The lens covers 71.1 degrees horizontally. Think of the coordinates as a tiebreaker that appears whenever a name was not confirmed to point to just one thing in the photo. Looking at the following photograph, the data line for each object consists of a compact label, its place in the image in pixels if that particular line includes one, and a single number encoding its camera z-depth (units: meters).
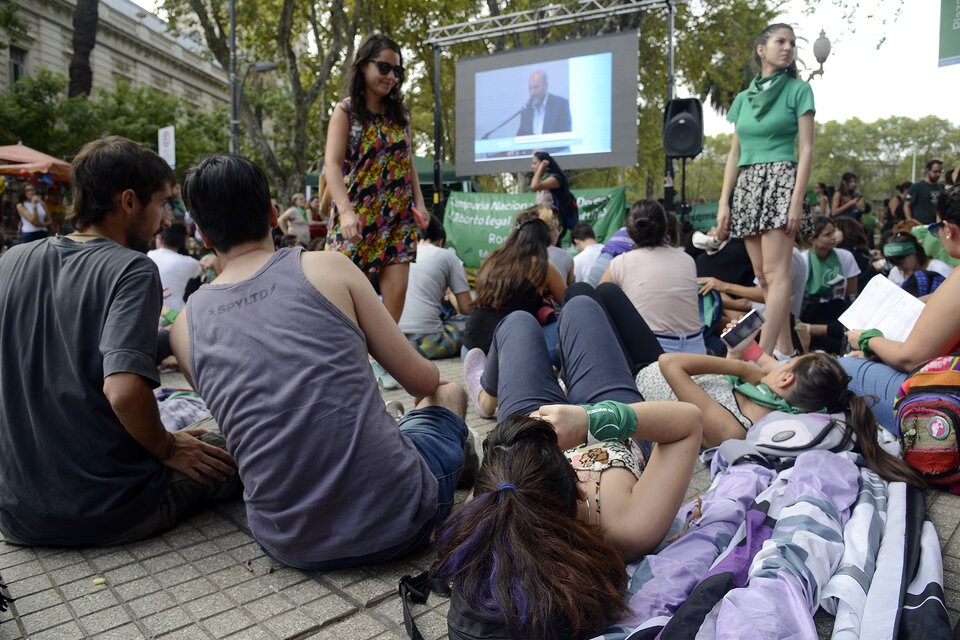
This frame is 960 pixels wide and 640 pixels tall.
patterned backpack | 2.62
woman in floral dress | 4.02
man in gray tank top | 1.91
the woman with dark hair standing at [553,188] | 7.73
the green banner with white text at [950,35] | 6.98
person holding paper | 2.79
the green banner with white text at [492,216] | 9.85
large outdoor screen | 11.24
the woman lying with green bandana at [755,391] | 2.87
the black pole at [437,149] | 11.83
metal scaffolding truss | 10.20
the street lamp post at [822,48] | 6.59
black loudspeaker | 9.20
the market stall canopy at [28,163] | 14.27
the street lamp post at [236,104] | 15.66
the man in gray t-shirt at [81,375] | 2.14
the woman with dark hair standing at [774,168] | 4.33
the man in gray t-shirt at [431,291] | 5.92
